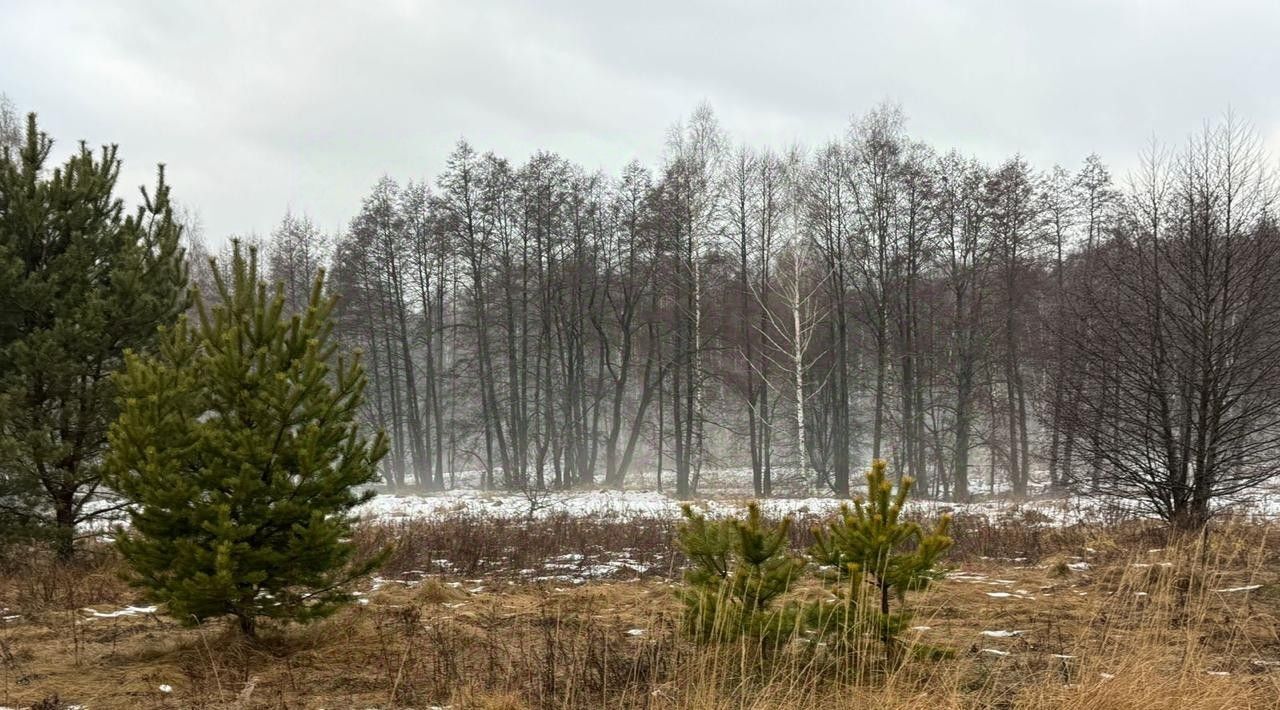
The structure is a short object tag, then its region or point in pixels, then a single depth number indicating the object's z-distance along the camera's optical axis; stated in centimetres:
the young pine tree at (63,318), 823
